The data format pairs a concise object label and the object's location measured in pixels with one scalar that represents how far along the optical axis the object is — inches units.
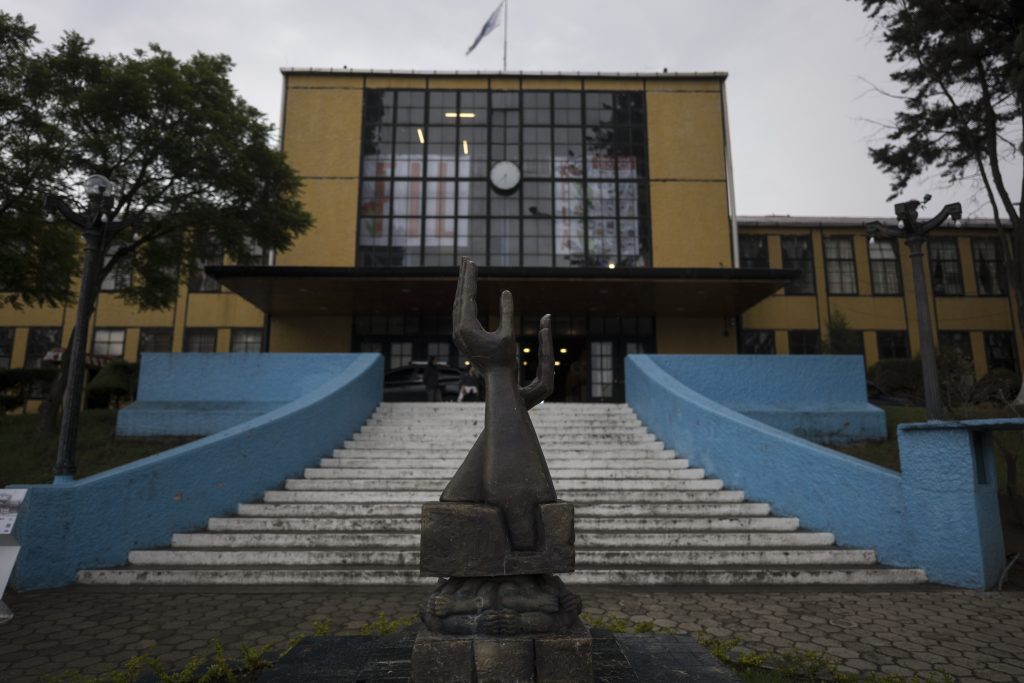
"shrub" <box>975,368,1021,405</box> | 503.6
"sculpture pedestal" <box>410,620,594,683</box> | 111.8
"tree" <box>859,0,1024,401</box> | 557.6
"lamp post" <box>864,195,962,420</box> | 279.1
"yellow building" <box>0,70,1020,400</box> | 790.5
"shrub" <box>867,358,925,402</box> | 769.6
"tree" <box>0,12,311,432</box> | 426.0
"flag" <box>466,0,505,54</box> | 904.9
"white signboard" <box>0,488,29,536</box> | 202.2
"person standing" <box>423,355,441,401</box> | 575.5
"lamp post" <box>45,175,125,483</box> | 264.4
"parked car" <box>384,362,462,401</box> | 613.9
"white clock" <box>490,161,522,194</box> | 820.6
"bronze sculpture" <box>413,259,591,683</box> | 113.3
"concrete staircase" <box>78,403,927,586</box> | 233.3
